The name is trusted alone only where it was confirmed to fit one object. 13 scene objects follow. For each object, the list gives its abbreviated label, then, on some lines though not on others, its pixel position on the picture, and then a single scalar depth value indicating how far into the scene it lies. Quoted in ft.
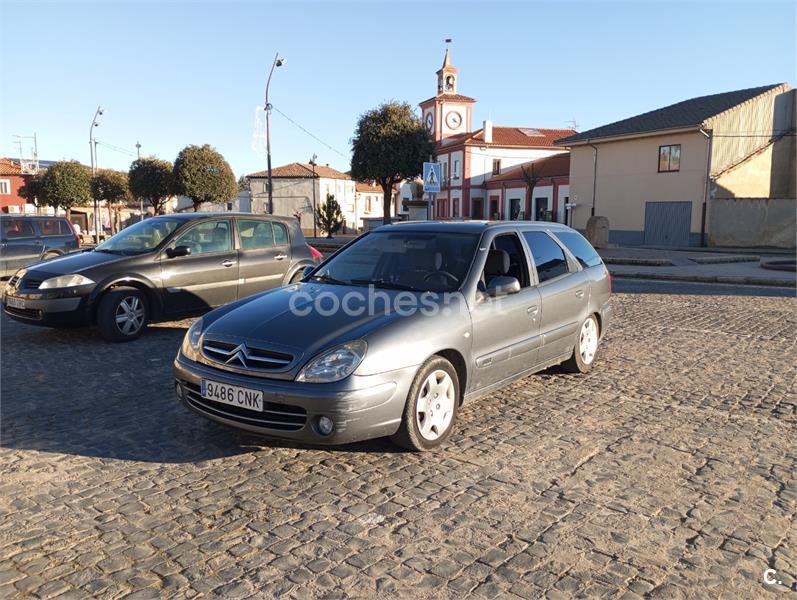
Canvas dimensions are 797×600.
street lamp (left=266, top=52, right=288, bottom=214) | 91.69
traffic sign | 47.42
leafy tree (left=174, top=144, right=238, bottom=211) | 160.15
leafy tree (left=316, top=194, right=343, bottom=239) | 142.41
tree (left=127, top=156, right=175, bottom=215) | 165.37
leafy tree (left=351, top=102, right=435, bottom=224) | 143.64
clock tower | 221.46
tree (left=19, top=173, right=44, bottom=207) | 156.56
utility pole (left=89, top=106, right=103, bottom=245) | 130.04
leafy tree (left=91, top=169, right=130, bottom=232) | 172.65
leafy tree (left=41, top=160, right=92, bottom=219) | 153.28
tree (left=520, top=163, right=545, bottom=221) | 172.86
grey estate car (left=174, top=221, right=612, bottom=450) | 12.49
